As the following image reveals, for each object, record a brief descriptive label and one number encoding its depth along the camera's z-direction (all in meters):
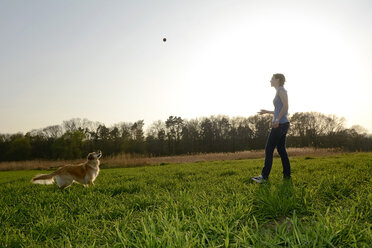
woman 4.95
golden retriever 5.96
